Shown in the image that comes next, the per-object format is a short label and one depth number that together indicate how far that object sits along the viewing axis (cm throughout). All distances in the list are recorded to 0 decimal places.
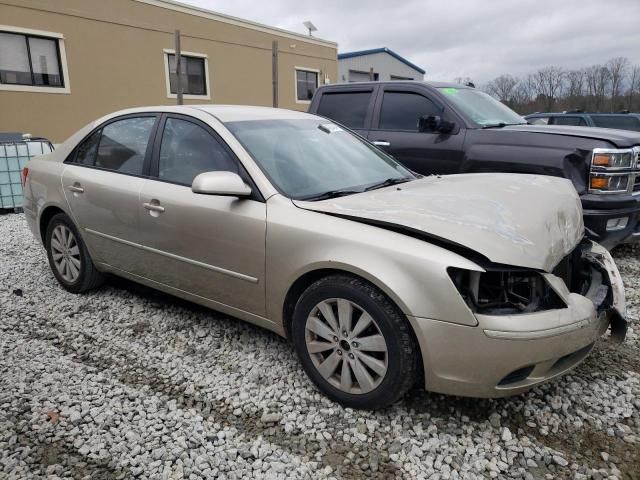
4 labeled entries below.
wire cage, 796
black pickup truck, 429
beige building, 1260
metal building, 2653
